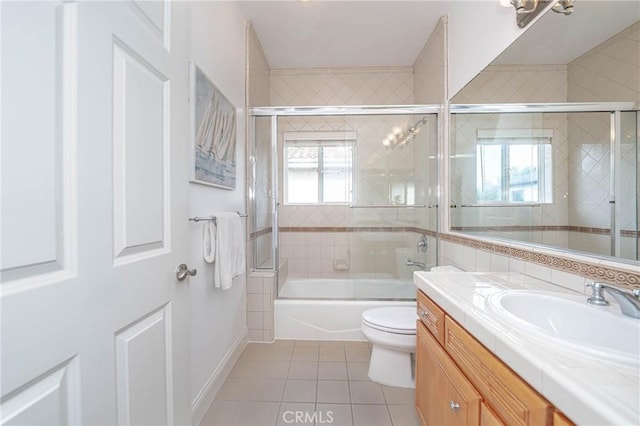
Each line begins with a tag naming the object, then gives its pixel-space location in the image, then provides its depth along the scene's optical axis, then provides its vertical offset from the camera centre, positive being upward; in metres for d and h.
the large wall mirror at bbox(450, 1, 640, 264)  0.86 +0.33
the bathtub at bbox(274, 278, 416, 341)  2.28 -0.92
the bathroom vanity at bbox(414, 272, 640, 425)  0.47 -0.35
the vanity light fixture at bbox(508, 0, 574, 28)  1.09 +0.95
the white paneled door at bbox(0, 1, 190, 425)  0.48 +0.00
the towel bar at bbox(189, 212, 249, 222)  1.29 -0.03
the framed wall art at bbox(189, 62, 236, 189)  1.33 +0.47
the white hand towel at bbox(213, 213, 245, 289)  1.45 -0.22
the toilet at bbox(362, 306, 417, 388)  1.62 -0.86
